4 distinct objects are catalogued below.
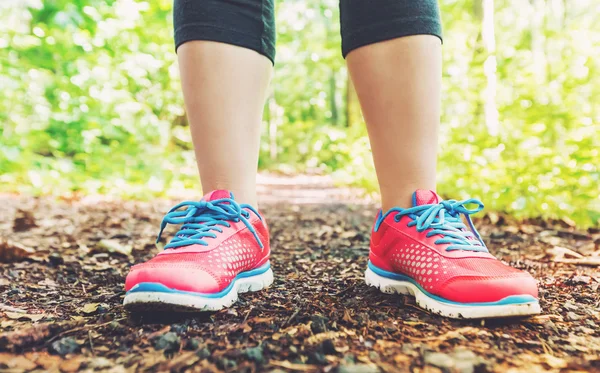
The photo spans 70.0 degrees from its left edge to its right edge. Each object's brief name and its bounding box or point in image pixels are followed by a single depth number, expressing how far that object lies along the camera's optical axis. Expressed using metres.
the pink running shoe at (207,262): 0.97
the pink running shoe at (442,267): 0.96
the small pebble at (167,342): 0.85
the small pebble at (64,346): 0.83
